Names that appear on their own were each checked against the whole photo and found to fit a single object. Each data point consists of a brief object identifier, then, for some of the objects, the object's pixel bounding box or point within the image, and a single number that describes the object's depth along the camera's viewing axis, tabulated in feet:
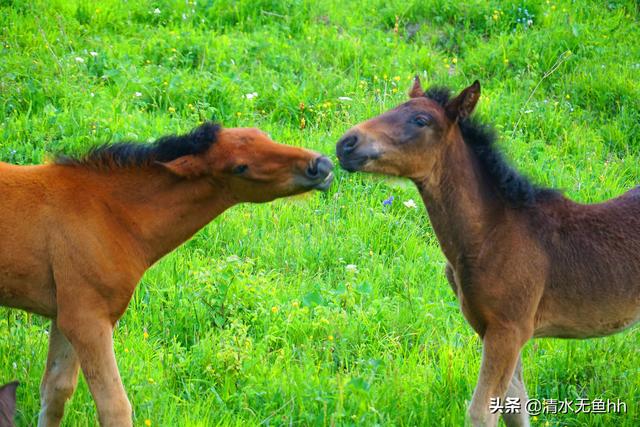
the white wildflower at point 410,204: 48.81
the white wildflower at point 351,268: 42.04
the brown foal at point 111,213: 30.01
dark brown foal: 31.83
